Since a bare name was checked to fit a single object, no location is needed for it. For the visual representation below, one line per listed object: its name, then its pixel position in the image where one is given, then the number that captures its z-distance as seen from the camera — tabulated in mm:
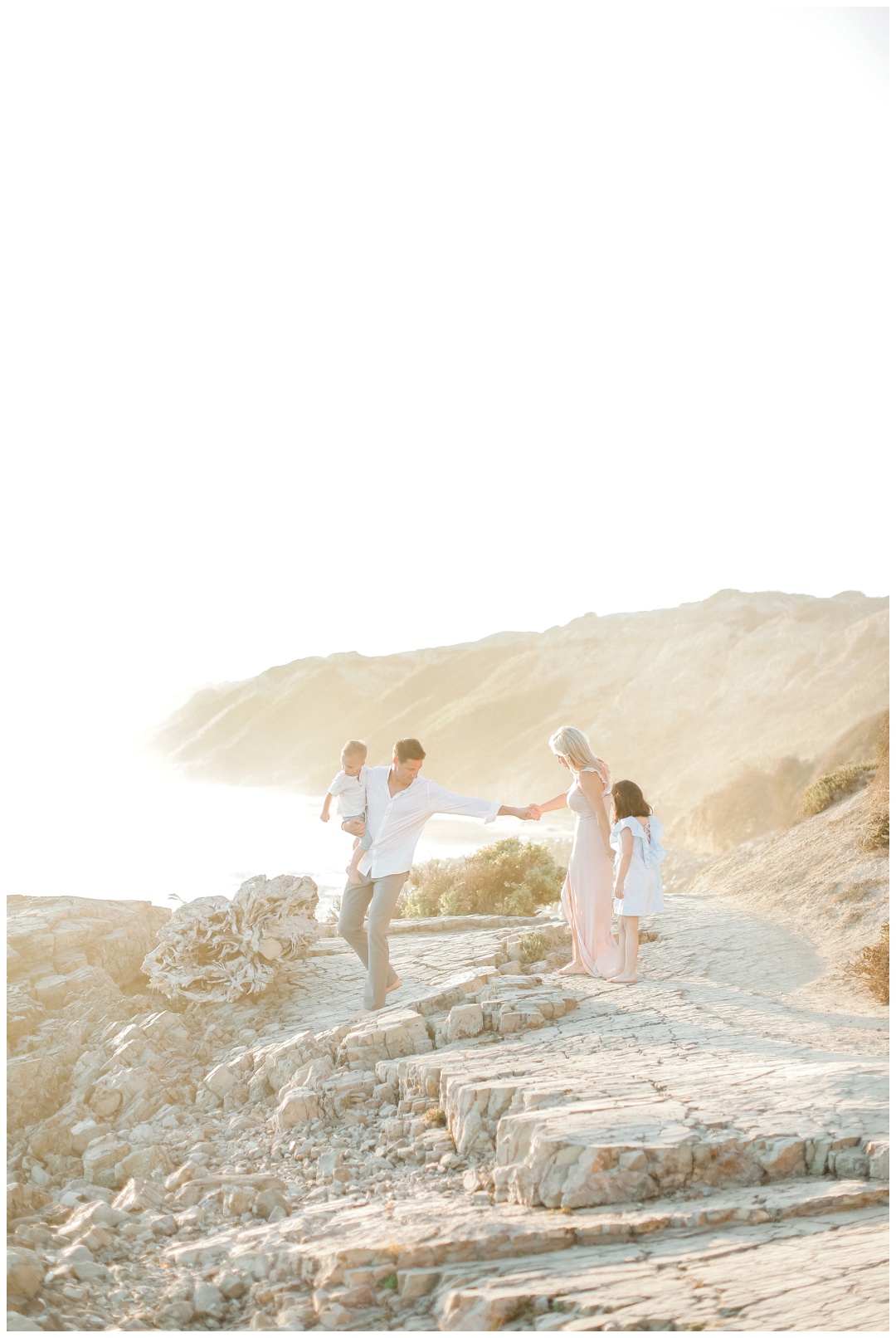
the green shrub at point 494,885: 12641
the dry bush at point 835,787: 15070
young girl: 8094
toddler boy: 8109
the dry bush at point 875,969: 8219
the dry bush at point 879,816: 11961
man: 7680
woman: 8031
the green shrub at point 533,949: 9508
